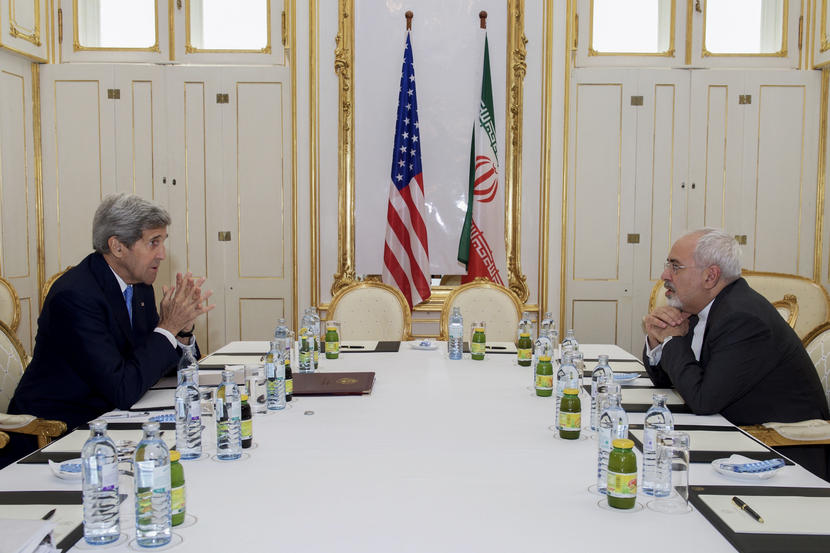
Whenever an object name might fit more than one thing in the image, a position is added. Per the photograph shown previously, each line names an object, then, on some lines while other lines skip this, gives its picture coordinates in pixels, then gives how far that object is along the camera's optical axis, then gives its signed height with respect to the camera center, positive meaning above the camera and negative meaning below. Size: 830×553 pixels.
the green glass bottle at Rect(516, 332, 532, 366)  3.12 -0.55
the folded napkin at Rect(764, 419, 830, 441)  2.31 -0.66
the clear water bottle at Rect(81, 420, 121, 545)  1.33 -0.50
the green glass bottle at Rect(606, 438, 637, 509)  1.44 -0.51
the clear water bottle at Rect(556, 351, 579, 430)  1.98 -0.44
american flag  5.52 +0.08
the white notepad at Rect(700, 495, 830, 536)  1.39 -0.59
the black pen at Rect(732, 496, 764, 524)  1.43 -0.58
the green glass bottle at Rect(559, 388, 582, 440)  1.96 -0.53
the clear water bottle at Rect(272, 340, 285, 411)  2.31 -0.51
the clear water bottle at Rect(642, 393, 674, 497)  1.55 -0.50
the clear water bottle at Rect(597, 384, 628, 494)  1.59 -0.48
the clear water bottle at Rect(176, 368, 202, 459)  1.82 -0.51
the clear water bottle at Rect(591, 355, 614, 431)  2.15 -0.50
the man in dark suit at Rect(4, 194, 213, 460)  2.38 -0.37
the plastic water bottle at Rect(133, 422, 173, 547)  1.31 -0.49
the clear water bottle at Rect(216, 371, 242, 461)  1.80 -0.51
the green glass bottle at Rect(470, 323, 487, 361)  3.22 -0.55
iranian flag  5.61 +0.15
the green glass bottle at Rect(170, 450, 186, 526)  1.39 -0.52
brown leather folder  2.53 -0.59
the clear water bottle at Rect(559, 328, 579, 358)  2.97 -0.50
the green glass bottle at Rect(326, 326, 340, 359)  3.30 -0.55
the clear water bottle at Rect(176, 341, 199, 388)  2.65 -0.51
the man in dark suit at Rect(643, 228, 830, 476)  2.35 -0.42
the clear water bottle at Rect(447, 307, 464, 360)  3.28 -0.52
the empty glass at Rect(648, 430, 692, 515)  1.52 -0.52
